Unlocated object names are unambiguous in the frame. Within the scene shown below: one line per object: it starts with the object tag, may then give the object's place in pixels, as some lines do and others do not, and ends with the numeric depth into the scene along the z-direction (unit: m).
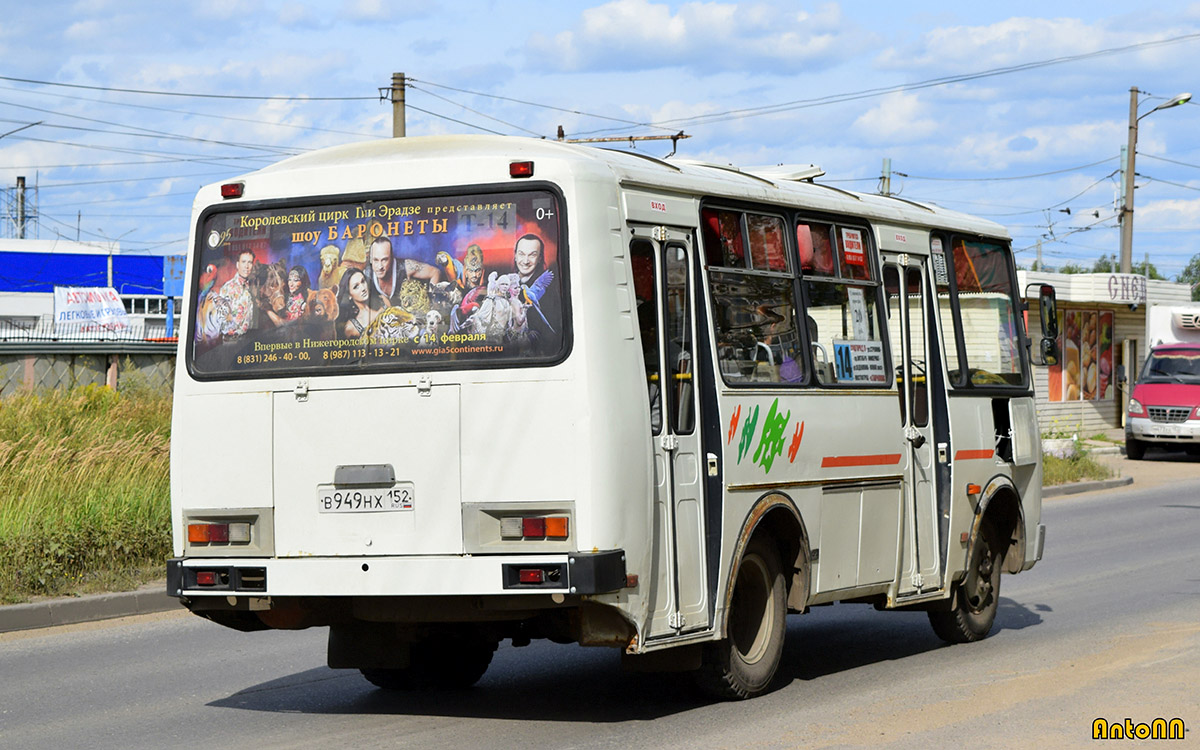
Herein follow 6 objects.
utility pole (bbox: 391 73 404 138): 28.98
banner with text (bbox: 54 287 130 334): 75.62
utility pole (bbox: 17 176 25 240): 104.94
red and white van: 32.19
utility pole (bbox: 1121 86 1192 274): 40.25
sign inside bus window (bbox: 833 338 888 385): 9.41
